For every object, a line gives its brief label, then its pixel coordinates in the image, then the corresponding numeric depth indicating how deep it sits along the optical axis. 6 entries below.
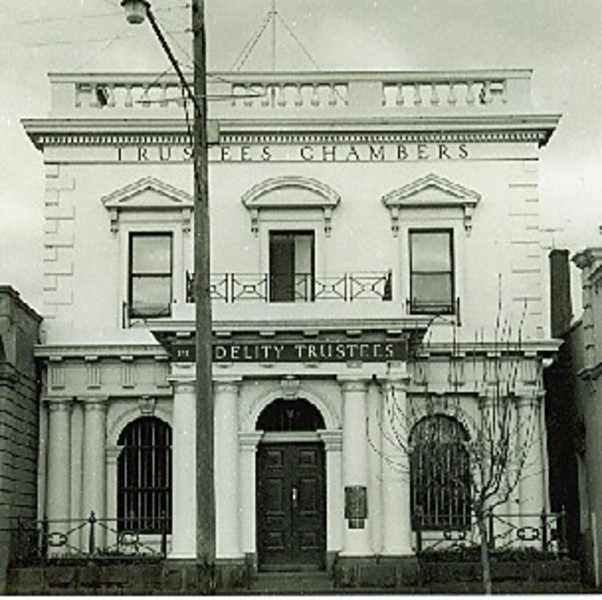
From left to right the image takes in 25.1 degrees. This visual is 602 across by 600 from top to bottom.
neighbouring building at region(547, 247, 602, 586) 23.97
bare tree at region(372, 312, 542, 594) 23.53
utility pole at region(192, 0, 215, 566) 16.53
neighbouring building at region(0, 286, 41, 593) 23.31
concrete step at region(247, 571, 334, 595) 22.70
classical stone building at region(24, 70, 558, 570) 24.92
